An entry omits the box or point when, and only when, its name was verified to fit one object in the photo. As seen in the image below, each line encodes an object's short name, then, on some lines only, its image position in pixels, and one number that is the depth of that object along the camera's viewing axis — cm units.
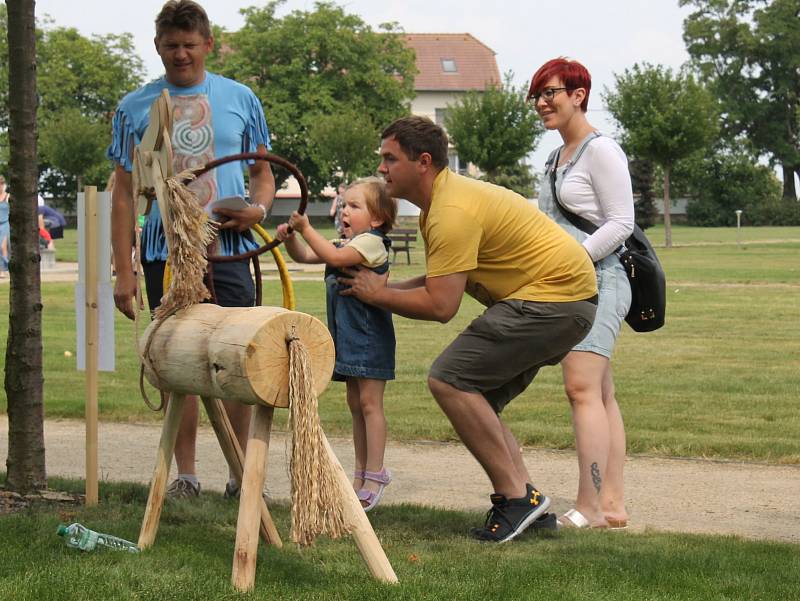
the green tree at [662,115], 4247
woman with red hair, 574
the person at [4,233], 2228
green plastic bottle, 487
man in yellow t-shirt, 502
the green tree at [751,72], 7894
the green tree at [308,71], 7081
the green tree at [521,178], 6312
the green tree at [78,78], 7481
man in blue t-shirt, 551
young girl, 603
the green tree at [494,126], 5559
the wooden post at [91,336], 584
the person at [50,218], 3070
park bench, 2810
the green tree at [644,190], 5403
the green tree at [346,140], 5906
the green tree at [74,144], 5612
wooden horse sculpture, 425
